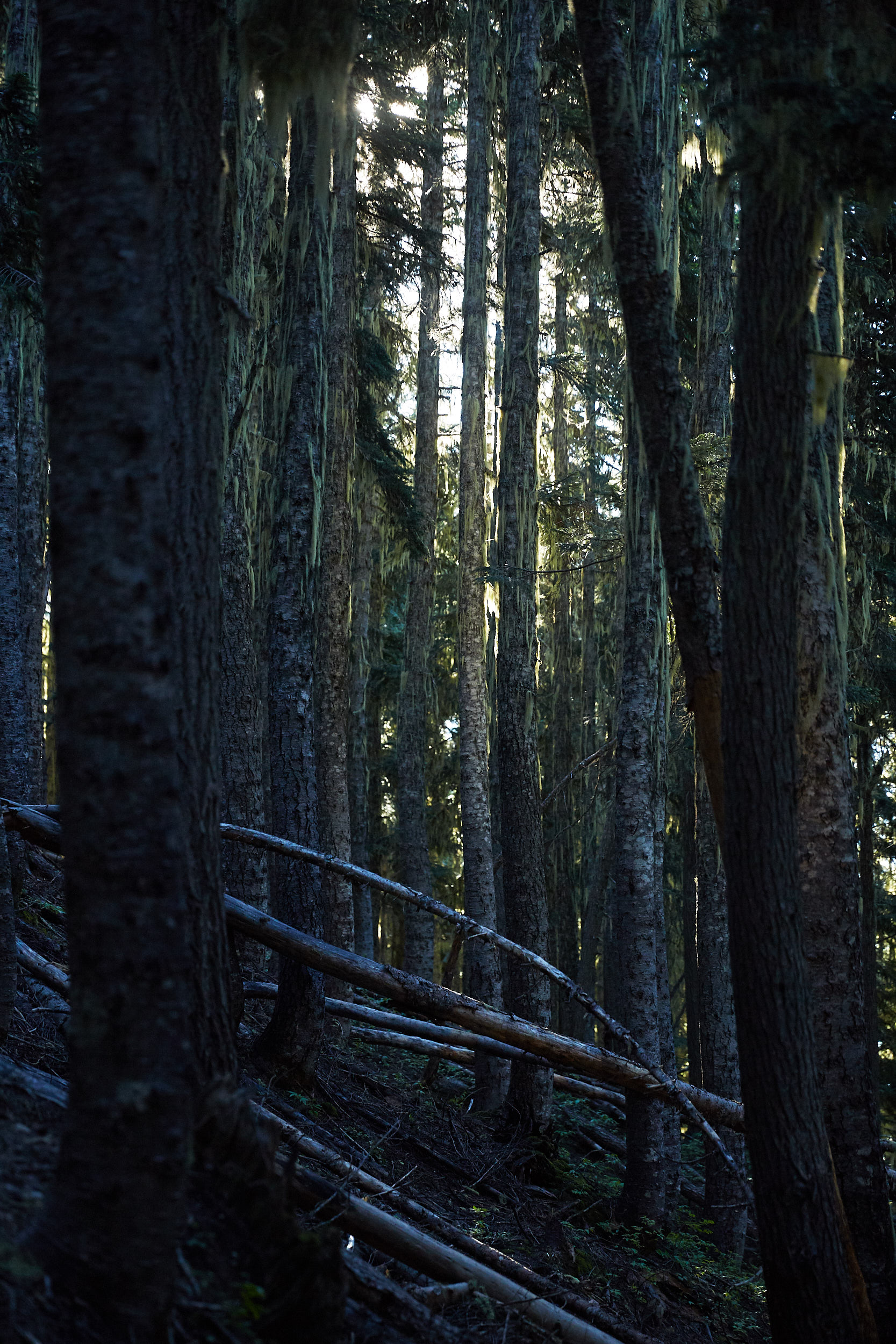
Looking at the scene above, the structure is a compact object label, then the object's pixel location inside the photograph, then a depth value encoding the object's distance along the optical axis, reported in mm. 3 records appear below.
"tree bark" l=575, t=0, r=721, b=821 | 5117
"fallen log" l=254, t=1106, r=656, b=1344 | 4680
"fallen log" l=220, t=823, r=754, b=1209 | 5895
